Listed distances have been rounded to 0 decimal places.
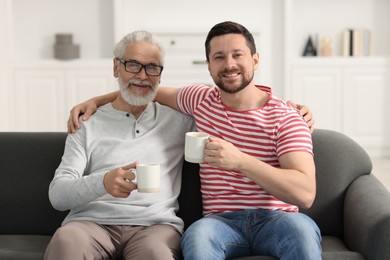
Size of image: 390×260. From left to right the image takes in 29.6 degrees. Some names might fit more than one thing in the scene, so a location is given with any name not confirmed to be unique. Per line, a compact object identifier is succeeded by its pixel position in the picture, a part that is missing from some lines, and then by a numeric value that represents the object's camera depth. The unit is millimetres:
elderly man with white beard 2504
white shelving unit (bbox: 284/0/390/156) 6617
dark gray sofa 2893
